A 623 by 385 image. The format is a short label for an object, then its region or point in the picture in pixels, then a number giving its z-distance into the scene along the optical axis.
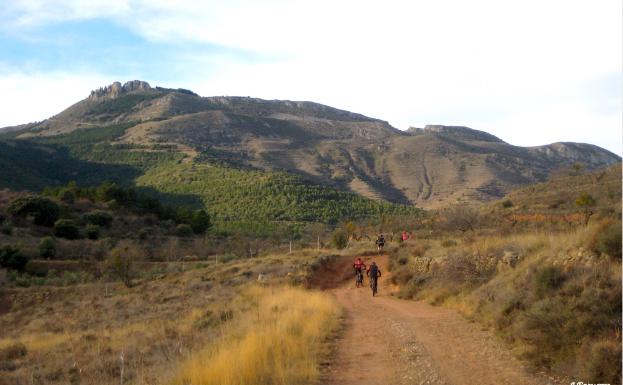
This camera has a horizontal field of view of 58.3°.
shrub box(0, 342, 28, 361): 17.00
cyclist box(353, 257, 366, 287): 26.81
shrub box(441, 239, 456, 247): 23.53
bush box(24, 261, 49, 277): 41.41
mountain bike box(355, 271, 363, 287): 26.88
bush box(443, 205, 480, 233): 33.59
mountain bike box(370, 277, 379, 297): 23.16
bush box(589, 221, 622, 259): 10.83
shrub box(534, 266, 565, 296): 10.84
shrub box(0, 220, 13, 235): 48.81
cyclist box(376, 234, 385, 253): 33.56
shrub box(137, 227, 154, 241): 54.82
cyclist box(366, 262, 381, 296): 23.17
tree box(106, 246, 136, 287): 37.95
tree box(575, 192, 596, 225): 33.84
